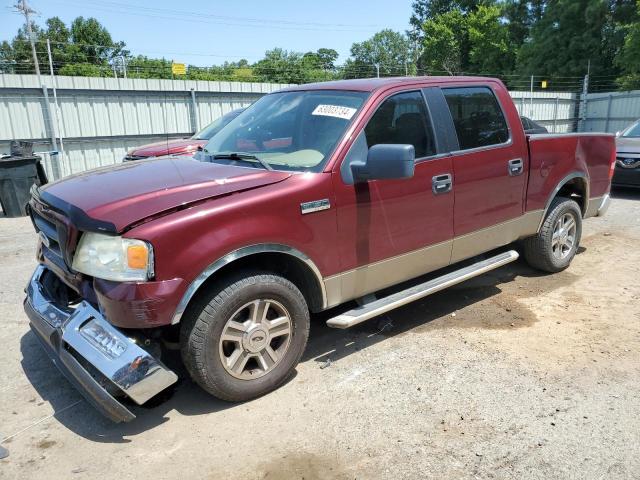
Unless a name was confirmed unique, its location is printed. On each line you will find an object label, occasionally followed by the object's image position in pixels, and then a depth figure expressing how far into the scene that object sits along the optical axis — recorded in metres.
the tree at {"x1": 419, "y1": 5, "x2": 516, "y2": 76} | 50.75
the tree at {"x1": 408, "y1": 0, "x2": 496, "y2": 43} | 60.48
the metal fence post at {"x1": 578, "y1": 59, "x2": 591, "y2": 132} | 23.22
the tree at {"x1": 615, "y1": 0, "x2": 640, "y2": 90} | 28.31
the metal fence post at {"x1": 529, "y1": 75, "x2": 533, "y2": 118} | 21.77
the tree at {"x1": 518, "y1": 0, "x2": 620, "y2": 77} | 35.97
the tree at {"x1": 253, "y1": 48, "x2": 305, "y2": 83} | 40.69
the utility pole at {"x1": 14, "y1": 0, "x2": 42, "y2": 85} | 43.45
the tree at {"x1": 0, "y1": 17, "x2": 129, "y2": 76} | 49.14
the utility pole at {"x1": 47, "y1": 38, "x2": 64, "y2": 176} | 12.76
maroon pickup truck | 2.84
